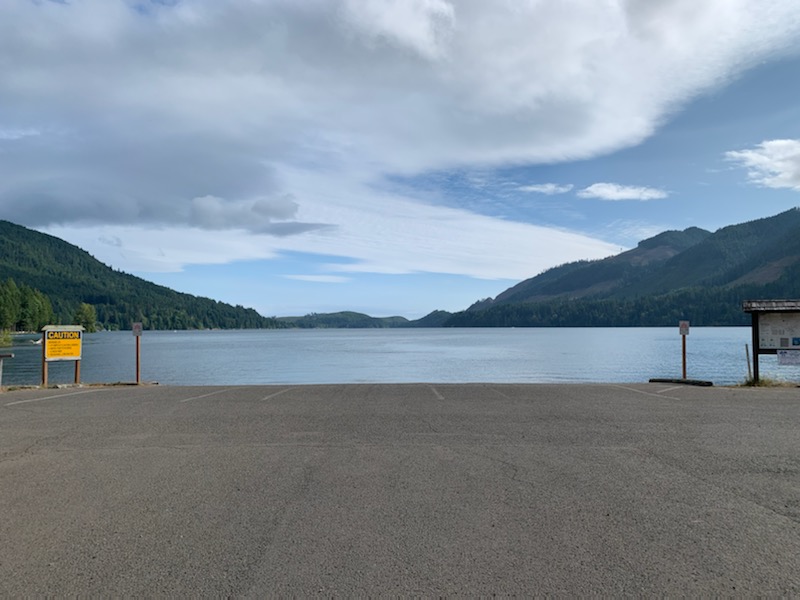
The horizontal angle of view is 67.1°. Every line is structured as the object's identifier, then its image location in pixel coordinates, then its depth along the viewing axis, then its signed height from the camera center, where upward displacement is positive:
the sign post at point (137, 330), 23.76 -0.26
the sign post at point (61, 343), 20.62 -0.69
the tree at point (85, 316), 185.38 +2.20
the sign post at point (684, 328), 23.14 -0.09
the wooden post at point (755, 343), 19.69 -0.56
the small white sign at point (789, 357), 19.50 -1.01
